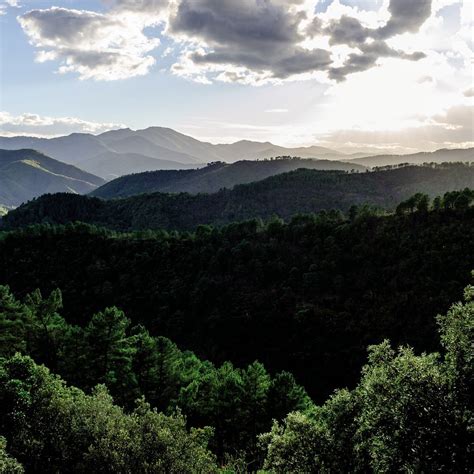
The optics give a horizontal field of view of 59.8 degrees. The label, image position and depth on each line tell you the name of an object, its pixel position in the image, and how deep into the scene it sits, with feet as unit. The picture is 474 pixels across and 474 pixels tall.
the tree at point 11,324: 162.30
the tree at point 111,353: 160.15
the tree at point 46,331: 175.83
